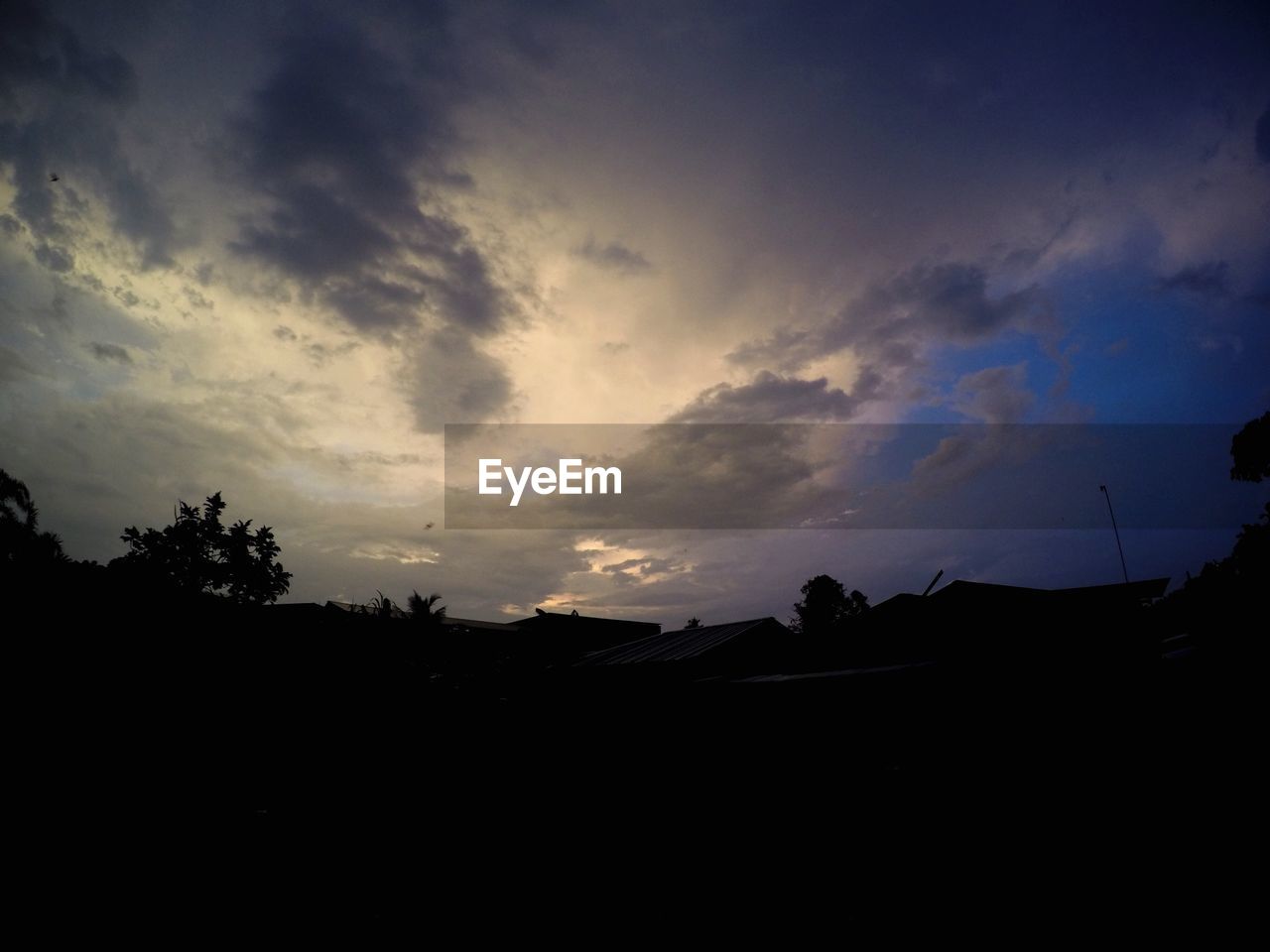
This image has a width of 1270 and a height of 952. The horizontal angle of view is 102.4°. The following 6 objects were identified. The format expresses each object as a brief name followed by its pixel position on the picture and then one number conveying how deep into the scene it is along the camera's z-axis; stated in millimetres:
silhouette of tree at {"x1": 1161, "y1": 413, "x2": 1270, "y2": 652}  7012
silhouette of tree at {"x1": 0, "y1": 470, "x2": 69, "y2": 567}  20391
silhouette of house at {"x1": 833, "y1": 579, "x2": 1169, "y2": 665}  16391
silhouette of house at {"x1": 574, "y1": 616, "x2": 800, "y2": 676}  17516
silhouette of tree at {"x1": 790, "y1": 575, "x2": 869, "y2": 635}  64250
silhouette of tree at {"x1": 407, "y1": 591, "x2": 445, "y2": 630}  29719
